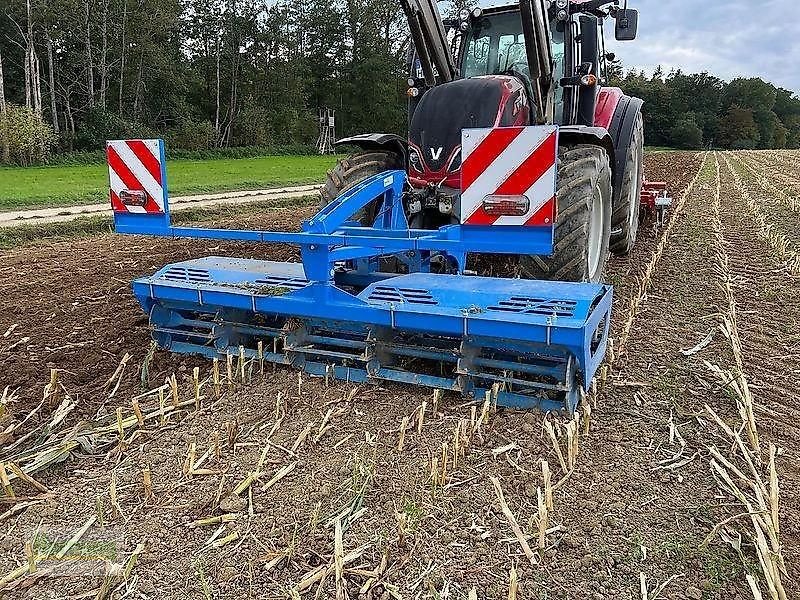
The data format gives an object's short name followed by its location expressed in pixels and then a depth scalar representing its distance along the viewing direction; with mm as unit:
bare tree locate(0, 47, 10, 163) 27266
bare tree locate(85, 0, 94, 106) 34438
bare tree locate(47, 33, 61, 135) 33019
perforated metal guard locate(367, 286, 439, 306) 3541
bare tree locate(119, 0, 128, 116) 35969
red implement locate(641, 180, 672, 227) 8649
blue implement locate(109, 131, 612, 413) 3271
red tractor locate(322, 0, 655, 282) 4352
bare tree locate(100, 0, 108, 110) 35031
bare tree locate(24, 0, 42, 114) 31577
